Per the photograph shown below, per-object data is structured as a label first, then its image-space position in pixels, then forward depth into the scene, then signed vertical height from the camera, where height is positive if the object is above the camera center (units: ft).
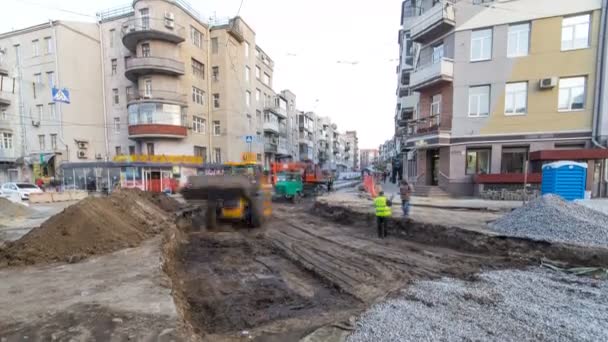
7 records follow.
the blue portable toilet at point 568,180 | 40.86 -3.19
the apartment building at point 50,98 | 92.43 +22.17
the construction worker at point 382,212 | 29.48 -5.86
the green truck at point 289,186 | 59.26 -5.95
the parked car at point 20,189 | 61.52 -7.23
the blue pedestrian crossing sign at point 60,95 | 44.73 +10.75
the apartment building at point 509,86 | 49.62 +14.35
